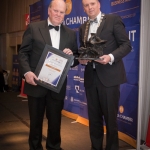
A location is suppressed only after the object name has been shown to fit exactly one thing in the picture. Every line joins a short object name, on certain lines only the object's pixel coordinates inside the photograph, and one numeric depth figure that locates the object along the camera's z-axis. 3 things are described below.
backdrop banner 3.05
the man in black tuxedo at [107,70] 2.29
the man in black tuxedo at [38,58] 2.36
